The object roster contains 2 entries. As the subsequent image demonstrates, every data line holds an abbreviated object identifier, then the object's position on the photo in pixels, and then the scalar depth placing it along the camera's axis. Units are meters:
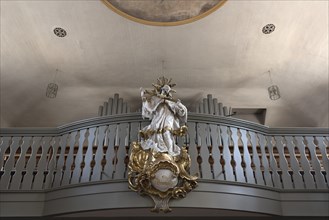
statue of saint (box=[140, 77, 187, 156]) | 5.32
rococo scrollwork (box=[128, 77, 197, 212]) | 4.98
